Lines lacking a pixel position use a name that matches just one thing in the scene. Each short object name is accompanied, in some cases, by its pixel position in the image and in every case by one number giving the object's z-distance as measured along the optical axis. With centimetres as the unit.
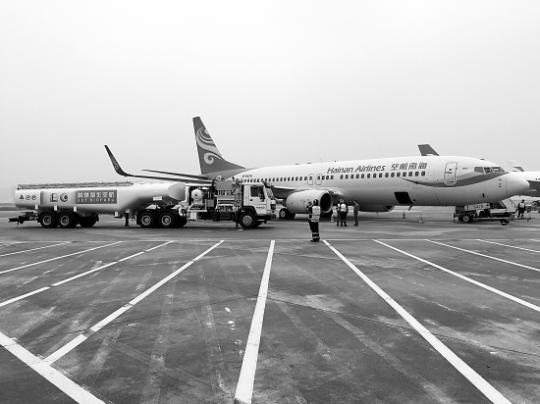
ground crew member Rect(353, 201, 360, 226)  2399
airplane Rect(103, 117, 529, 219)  2330
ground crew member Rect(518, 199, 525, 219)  3080
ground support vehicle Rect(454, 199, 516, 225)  2478
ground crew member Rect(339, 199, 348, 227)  2348
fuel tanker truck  2209
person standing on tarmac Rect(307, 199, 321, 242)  1513
